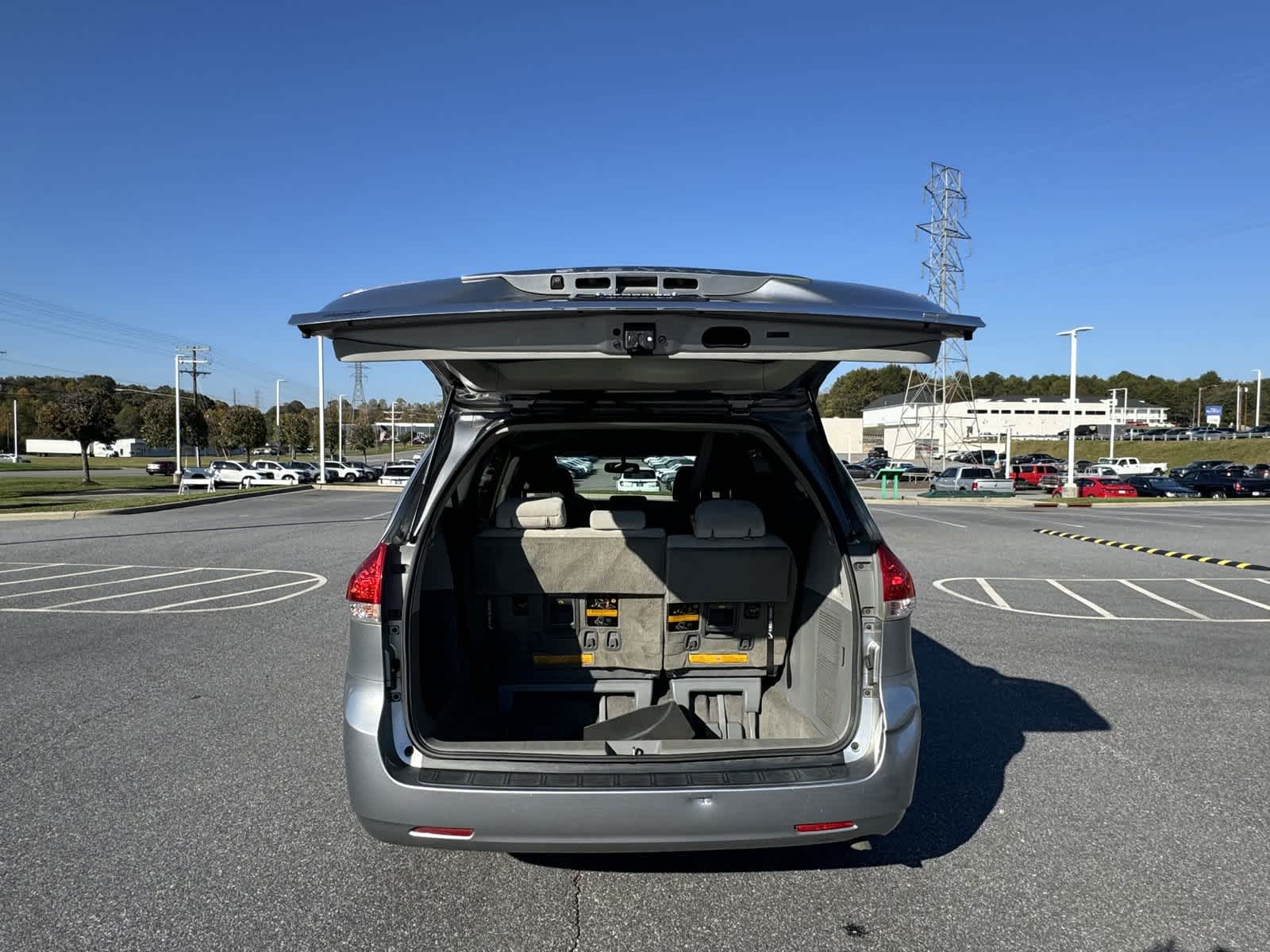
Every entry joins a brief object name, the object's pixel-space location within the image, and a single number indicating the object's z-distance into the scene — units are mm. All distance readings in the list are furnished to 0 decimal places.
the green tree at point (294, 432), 73000
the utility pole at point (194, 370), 61097
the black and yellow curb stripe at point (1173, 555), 10891
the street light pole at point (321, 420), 38975
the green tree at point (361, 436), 86250
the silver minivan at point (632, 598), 2441
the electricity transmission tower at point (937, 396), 53219
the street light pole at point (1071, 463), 33059
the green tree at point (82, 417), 37375
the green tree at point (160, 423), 61344
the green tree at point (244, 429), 63844
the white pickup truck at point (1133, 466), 54750
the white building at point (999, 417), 79000
